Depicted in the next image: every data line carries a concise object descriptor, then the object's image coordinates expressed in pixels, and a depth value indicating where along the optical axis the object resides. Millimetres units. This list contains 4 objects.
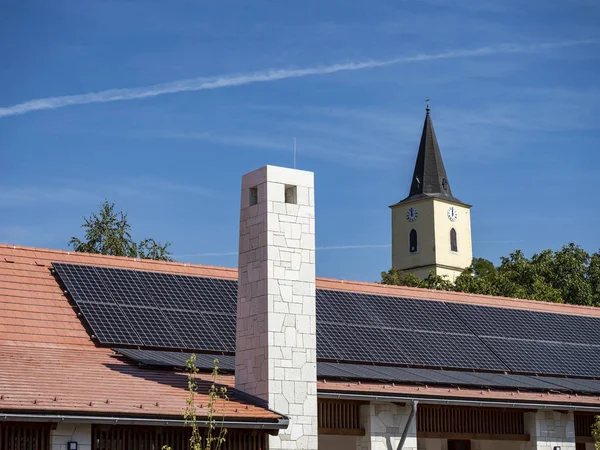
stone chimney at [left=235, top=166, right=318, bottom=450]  20594
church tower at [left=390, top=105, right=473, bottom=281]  103188
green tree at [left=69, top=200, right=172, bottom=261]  51219
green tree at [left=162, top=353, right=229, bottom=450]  16578
